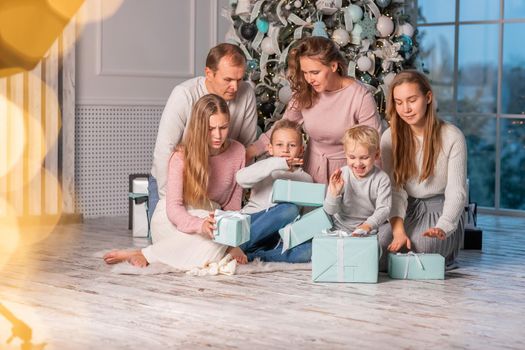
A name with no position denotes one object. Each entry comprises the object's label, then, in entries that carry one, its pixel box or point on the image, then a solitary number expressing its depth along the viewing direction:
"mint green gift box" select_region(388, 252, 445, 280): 3.98
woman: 4.36
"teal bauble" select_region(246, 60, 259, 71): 6.12
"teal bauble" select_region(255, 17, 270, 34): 6.12
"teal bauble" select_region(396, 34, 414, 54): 6.02
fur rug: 4.07
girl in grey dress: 4.13
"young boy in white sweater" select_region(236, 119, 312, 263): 4.27
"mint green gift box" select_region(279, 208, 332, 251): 4.19
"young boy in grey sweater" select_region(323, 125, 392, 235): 4.05
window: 6.85
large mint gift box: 3.85
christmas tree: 5.95
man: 4.40
